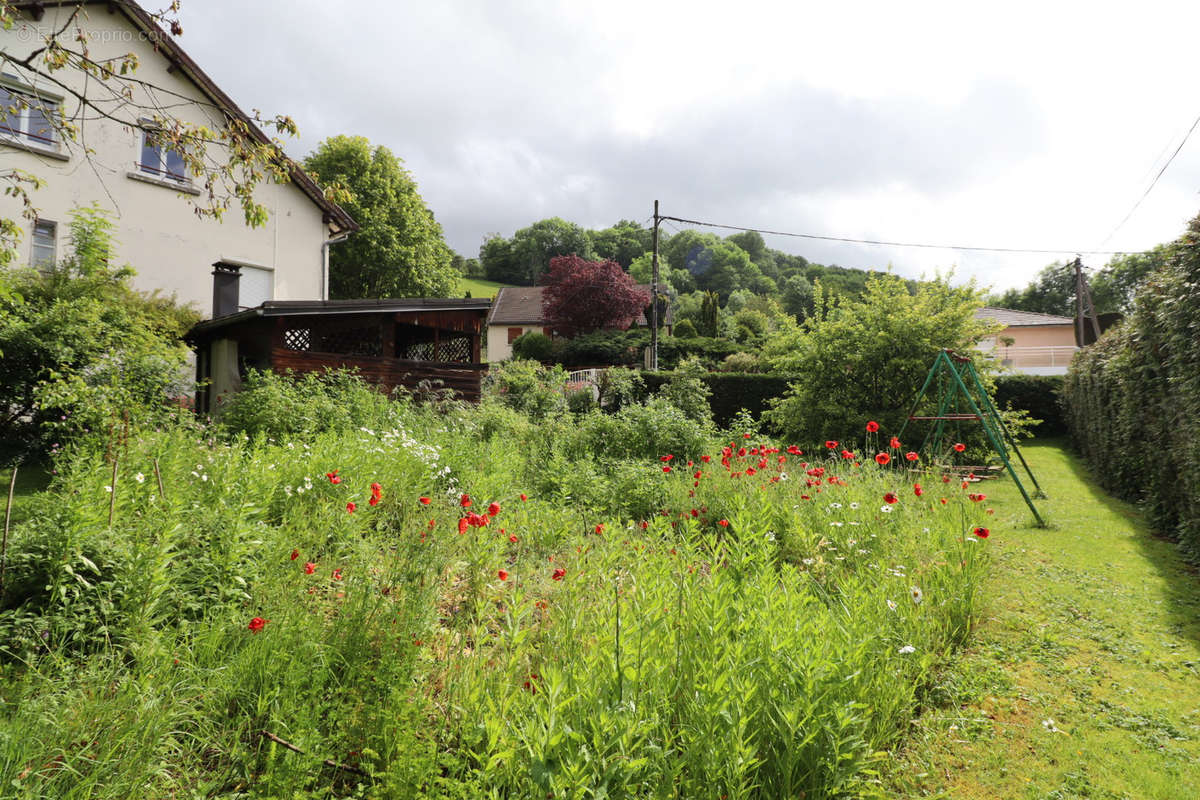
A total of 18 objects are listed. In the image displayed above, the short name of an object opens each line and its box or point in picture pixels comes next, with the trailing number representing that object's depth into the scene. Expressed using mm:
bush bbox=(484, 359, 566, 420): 12539
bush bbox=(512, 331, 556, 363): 28188
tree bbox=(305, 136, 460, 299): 23109
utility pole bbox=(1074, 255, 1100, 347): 26119
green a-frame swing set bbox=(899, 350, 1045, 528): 6418
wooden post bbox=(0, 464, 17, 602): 2236
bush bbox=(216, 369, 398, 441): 7070
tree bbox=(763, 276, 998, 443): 9438
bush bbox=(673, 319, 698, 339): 31578
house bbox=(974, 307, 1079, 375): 30203
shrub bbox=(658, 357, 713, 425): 12547
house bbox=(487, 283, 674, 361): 34938
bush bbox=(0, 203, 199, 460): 5996
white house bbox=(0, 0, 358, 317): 10961
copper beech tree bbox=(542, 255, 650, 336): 28688
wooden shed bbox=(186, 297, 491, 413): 9633
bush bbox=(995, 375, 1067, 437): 15500
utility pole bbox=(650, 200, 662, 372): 19391
